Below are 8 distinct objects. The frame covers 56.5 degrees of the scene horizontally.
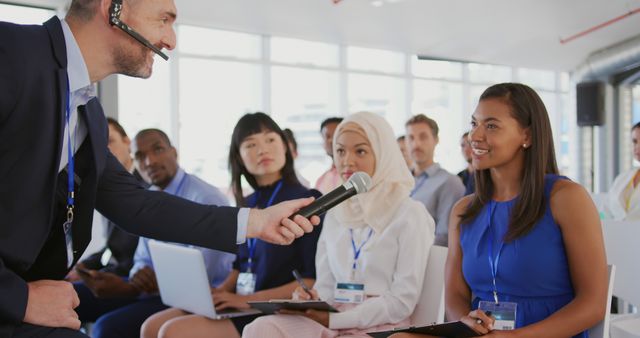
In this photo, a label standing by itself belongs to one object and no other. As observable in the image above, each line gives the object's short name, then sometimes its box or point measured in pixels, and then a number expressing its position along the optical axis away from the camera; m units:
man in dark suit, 1.30
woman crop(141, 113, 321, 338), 2.90
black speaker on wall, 12.95
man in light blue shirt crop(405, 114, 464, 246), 4.93
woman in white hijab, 2.47
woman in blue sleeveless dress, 1.99
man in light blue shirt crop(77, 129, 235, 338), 3.32
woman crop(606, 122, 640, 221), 5.12
